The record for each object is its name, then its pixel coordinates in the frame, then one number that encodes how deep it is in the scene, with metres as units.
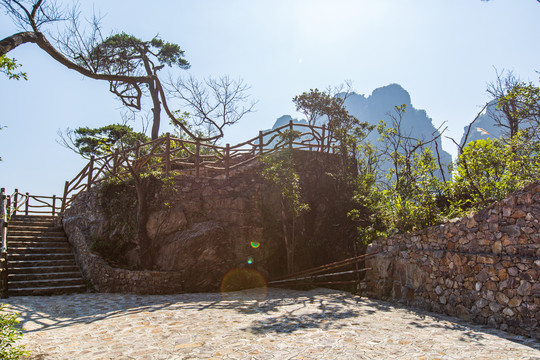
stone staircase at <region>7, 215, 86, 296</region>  9.36
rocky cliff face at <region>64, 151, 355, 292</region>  9.88
